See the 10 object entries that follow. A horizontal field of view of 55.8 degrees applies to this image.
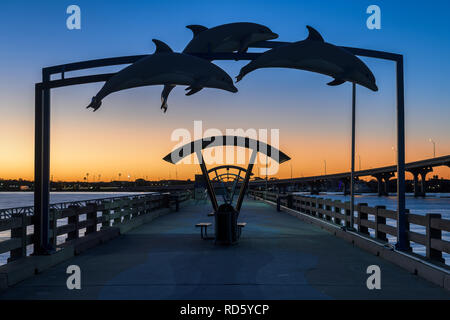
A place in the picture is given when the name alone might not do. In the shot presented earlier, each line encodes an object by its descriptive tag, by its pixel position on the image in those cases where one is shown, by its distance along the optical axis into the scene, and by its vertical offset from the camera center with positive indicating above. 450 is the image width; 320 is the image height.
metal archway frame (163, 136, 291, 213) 12.52 +0.68
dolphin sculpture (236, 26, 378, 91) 7.34 +2.01
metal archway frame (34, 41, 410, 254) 8.19 +1.03
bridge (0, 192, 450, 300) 6.16 -1.73
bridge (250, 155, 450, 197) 92.10 -0.54
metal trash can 10.88 -1.40
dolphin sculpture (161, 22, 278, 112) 8.20 +2.69
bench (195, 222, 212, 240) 11.81 -1.82
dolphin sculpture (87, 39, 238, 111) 7.38 +1.74
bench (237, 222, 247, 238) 11.98 -1.47
